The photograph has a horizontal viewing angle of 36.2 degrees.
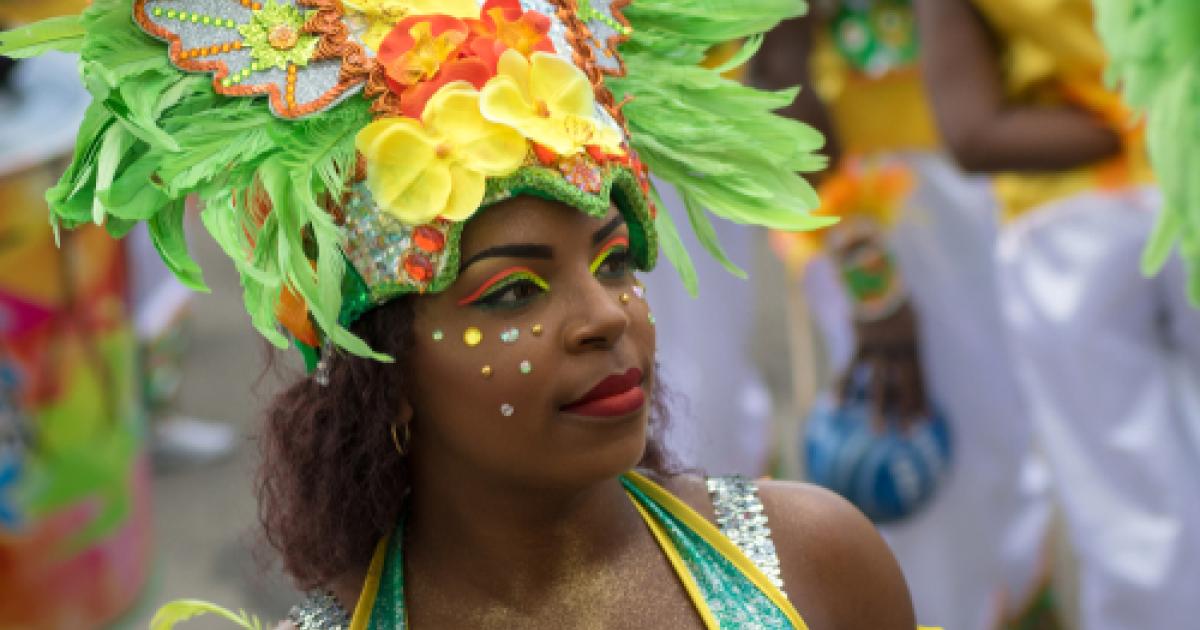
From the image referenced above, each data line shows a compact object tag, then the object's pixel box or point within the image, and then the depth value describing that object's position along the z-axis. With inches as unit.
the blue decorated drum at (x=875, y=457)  197.6
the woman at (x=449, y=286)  92.9
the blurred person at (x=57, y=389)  191.6
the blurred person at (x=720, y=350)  216.1
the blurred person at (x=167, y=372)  284.8
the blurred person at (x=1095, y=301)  184.1
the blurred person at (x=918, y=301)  204.4
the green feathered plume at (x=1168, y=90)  112.8
